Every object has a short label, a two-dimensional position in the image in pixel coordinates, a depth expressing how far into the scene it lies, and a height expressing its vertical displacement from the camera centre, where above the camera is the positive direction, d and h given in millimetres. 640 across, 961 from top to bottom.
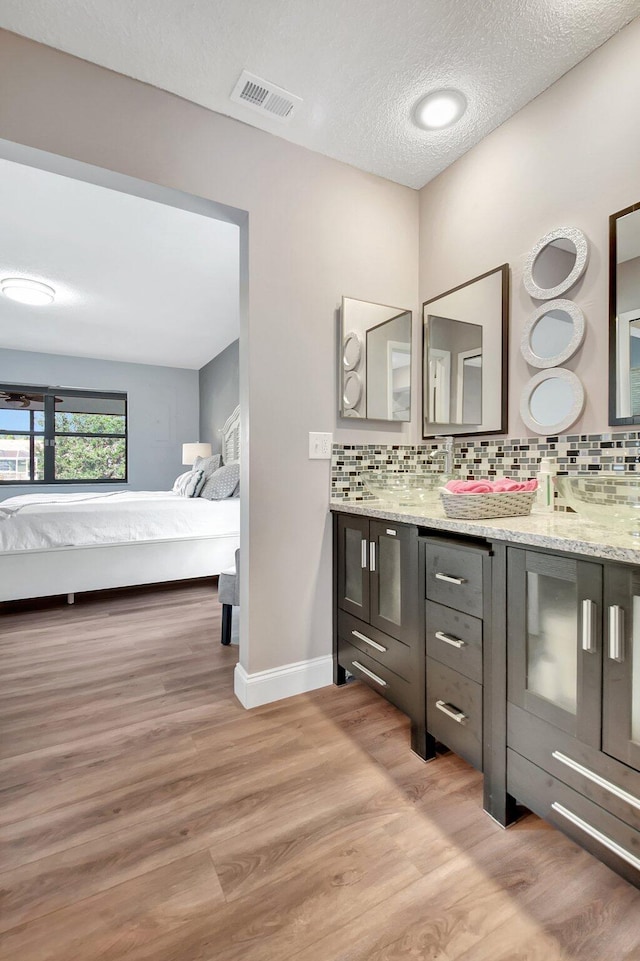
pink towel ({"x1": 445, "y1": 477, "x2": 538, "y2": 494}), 1443 -38
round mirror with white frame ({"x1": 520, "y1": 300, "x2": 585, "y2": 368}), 1593 +547
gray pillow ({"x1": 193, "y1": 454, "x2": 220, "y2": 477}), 4696 +117
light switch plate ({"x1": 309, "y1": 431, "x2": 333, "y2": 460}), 2023 +140
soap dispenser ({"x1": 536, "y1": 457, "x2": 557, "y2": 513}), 1632 -33
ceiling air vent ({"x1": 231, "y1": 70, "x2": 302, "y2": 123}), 1638 +1487
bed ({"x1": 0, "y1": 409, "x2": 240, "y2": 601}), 3229 -542
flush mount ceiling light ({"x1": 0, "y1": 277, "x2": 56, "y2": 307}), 3633 +1598
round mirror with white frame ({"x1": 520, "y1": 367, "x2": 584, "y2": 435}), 1595 +289
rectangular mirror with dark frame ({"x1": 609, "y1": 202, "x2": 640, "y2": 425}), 1415 +532
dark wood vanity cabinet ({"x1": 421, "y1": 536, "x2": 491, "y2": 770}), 1305 -523
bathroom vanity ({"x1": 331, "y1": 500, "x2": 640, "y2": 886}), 973 -516
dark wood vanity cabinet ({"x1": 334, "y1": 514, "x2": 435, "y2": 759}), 1560 -569
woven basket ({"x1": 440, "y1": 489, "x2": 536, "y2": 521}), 1400 -97
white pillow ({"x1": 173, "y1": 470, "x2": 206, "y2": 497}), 4280 -93
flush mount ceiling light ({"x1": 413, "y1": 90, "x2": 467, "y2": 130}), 1713 +1500
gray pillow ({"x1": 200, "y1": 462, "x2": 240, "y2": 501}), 4121 -89
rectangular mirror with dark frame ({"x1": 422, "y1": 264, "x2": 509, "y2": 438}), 1882 +554
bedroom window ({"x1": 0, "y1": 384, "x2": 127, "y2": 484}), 5926 +555
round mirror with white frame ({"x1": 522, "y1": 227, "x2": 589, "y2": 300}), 1578 +814
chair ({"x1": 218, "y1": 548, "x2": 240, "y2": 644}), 2463 -675
